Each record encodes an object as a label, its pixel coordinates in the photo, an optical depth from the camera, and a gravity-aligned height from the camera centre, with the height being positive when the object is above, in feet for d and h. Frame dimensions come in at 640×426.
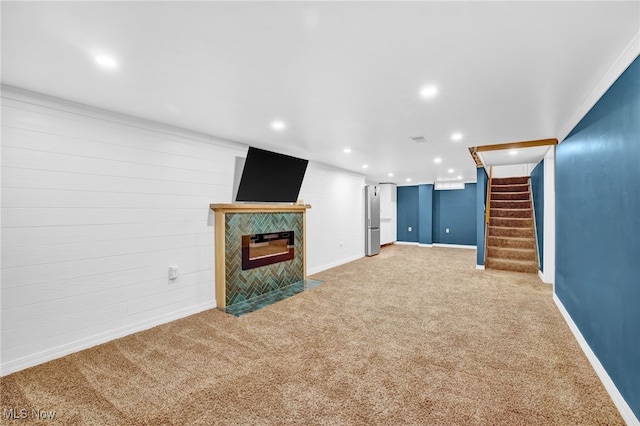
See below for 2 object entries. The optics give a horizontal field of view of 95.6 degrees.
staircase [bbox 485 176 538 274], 19.90 -1.21
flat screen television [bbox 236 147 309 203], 13.70 +1.83
